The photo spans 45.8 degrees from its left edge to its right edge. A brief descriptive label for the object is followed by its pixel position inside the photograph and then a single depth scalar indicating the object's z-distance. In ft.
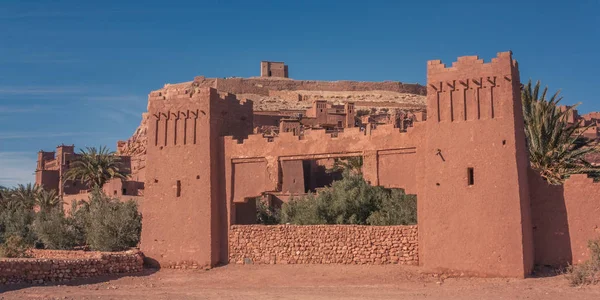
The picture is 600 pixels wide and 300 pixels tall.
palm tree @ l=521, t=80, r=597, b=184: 69.62
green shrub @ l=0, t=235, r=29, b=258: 78.48
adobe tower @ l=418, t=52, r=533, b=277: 57.57
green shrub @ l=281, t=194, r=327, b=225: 88.17
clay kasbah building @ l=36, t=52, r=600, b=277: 58.18
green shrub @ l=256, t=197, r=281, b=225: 99.96
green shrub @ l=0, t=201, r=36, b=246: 104.63
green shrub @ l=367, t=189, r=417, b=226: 83.04
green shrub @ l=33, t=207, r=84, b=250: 91.56
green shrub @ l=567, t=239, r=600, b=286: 52.80
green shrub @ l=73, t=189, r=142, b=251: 82.33
